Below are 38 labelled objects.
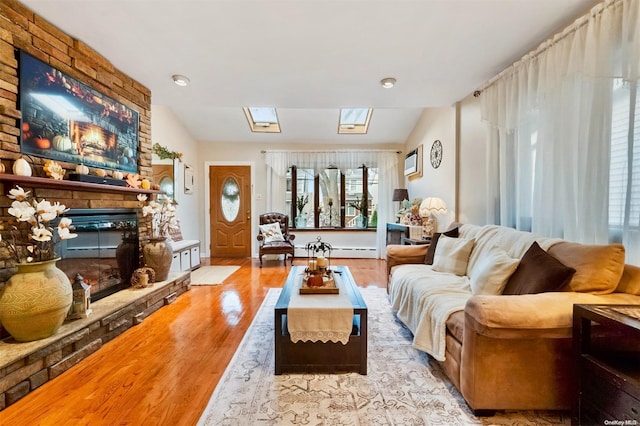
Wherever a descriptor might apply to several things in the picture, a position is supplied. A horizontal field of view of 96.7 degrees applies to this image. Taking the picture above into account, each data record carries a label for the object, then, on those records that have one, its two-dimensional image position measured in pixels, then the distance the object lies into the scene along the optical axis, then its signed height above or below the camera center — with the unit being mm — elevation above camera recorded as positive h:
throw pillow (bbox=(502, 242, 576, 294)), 1571 -392
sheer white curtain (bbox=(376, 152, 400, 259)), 5852 +390
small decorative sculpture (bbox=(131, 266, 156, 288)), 2936 -750
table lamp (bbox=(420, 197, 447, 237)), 3646 -19
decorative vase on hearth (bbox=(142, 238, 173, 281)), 3092 -555
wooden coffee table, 1843 -973
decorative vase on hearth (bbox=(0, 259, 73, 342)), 1717 -597
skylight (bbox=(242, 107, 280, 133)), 5371 +1675
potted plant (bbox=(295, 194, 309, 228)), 6109 -48
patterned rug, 1454 -1089
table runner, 1792 -739
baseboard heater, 5906 -976
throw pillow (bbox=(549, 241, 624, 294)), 1515 -343
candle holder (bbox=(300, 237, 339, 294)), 2082 -588
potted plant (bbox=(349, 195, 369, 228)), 6082 -66
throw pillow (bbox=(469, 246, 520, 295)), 1845 -448
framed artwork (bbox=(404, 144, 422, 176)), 4949 +790
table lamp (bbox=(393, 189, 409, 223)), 5172 +200
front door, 6004 -114
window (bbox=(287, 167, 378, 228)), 6062 +231
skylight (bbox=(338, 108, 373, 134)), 5402 +1673
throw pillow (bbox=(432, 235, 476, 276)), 2549 -457
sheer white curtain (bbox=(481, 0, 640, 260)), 1669 +601
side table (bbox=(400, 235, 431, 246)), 3572 -465
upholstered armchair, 5095 -558
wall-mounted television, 1981 +702
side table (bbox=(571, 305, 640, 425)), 1115 -686
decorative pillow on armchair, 5312 -500
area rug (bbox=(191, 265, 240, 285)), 4051 -1074
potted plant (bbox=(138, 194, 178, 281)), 3092 -408
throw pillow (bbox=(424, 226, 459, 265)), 2942 -400
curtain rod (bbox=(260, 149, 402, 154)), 5883 +1157
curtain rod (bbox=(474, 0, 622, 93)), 1707 +1202
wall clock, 4164 +784
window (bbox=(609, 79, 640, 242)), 1577 +262
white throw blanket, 1809 -694
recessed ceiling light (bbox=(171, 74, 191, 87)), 2859 +1291
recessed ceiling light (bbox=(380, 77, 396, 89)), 2857 +1267
